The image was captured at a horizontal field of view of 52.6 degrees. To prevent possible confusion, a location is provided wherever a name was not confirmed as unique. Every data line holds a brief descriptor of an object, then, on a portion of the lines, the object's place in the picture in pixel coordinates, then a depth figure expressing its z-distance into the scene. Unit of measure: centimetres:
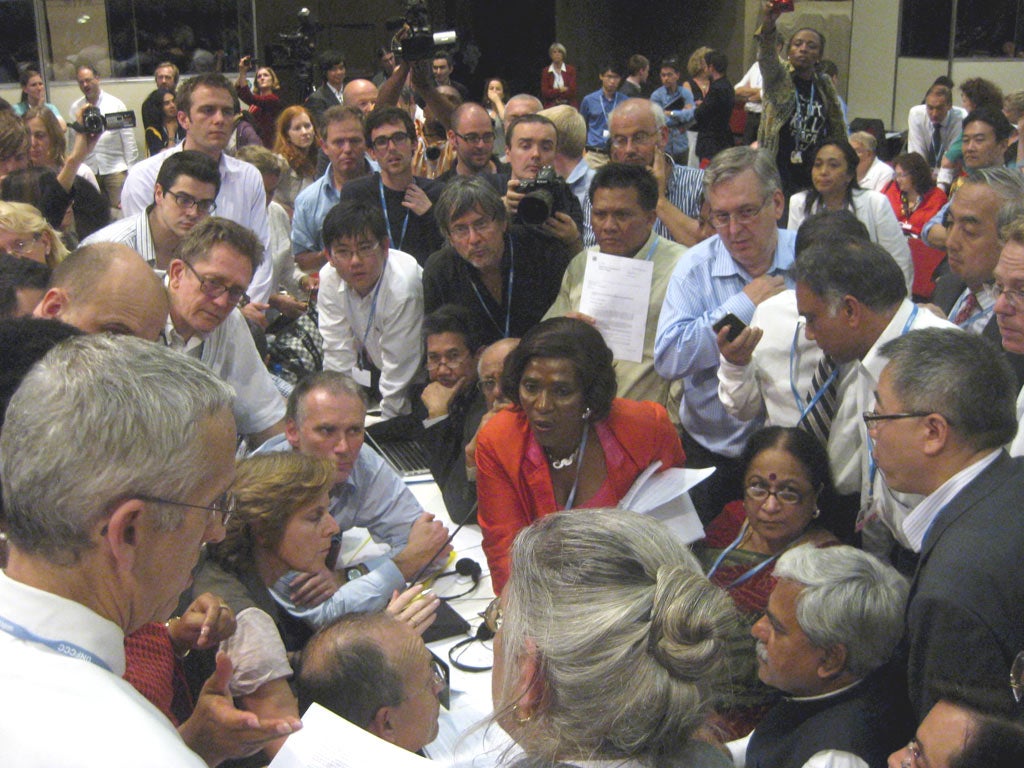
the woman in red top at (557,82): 1057
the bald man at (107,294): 205
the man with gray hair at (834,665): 188
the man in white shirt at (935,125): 790
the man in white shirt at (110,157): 770
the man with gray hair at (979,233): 303
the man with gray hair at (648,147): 396
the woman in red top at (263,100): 756
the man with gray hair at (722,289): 295
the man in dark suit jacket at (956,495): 167
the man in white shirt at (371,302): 373
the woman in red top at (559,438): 244
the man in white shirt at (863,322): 240
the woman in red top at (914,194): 595
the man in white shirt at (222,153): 426
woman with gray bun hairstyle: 114
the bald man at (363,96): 604
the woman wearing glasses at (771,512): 248
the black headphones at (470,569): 275
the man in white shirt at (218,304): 273
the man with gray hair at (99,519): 97
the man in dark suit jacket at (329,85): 735
